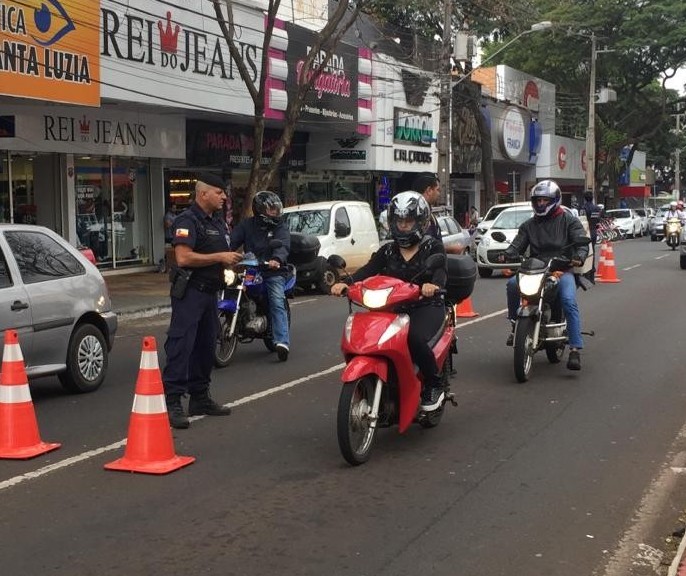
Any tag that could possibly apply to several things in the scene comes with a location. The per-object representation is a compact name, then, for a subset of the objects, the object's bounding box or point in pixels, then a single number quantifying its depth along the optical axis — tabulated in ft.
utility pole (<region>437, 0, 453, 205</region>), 84.48
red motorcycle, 18.44
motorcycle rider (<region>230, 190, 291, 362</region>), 31.01
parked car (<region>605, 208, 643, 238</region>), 146.93
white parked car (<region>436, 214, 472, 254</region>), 64.90
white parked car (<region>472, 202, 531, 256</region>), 75.74
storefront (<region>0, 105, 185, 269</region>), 58.13
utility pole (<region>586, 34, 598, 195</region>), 136.15
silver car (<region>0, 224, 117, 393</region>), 24.39
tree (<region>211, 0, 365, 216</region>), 56.80
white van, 56.29
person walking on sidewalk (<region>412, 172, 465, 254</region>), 26.40
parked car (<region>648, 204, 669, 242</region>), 133.59
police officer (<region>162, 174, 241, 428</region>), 21.79
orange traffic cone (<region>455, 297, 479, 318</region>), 44.06
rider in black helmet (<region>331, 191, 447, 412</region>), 20.24
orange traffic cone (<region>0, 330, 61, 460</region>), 19.77
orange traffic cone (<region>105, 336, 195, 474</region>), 18.70
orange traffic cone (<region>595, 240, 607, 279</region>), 63.10
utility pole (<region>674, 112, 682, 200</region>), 244.05
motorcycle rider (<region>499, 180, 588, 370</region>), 29.27
